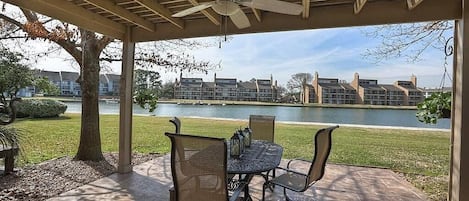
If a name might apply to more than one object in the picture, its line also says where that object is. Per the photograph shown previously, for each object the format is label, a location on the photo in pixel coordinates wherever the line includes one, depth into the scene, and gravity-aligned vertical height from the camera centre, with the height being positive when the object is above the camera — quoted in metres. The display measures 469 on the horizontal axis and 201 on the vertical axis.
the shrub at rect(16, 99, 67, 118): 7.40 -0.35
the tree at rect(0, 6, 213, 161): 4.16 +0.81
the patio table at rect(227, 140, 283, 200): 2.28 -0.57
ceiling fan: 2.38 +0.83
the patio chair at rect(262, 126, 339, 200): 2.60 -0.55
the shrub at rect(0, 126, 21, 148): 3.08 -0.47
